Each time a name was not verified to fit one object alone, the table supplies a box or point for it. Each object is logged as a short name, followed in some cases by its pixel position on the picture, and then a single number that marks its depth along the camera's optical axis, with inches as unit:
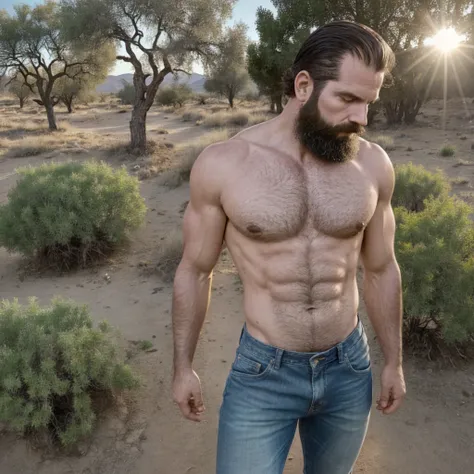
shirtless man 68.0
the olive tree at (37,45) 796.0
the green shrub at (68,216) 238.5
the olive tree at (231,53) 581.6
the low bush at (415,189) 268.8
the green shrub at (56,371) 115.6
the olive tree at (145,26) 535.2
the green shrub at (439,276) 142.7
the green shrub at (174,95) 1371.8
